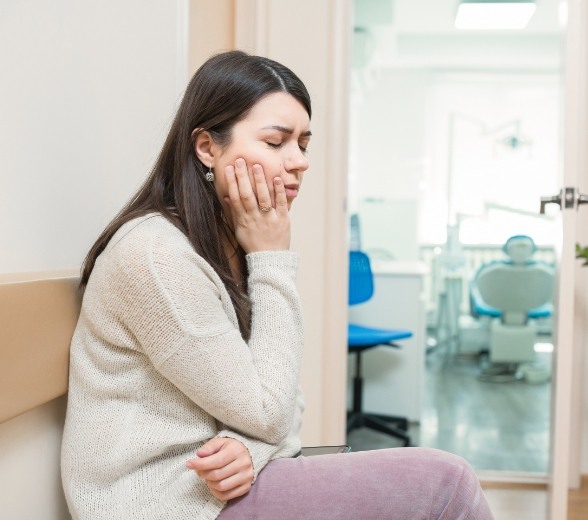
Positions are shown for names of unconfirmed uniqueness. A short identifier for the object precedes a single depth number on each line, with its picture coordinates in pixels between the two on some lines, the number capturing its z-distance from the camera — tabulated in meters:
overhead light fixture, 5.38
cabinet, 3.57
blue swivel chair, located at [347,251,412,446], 3.16
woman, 0.92
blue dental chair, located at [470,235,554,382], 4.61
